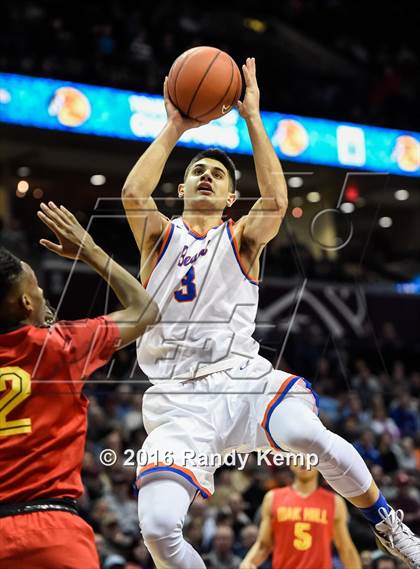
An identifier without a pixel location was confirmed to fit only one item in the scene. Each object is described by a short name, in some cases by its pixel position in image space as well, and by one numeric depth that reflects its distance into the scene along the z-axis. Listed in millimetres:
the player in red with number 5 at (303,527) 7187
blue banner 14414
